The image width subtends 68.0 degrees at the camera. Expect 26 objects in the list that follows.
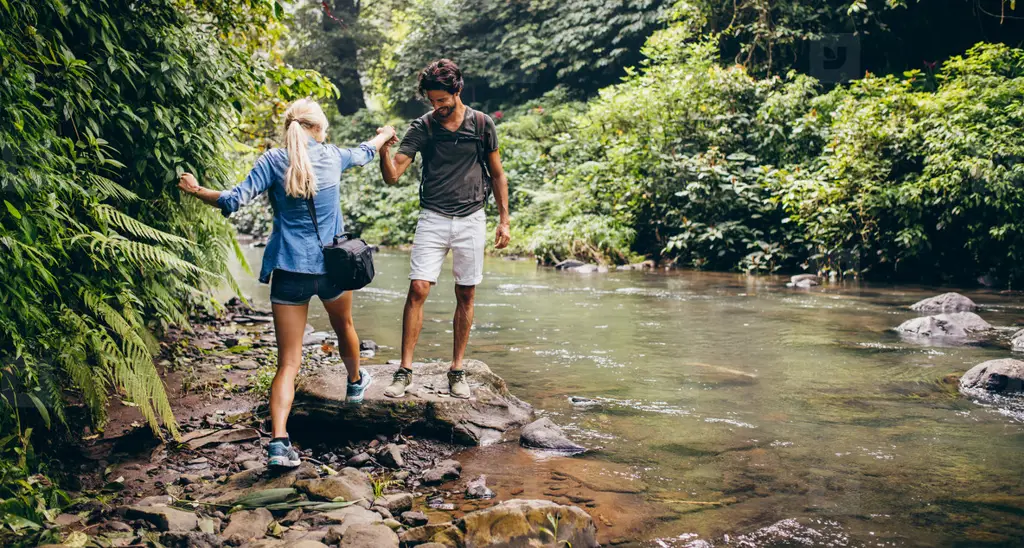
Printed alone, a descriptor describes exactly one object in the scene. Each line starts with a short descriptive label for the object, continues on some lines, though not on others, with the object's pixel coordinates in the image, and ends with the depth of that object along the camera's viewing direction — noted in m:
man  4.64
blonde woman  3.75
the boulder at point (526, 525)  2.91
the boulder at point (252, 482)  3.41
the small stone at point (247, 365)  6.00
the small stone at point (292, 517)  3.12
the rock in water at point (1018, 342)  6.88
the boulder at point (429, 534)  2.94
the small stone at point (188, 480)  3.62
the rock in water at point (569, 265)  17.22
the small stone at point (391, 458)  3.98
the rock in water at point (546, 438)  4.20
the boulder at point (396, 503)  3.30
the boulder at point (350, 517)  3.06
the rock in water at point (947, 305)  9.41
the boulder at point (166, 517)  2.93
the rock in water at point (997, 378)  5.27
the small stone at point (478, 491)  3.52
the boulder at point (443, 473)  3.74
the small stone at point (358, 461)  4.00
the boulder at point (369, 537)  2.81
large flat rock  4.44
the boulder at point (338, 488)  3.35
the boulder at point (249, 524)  2.99
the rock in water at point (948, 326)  7.76
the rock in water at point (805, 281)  12.91
